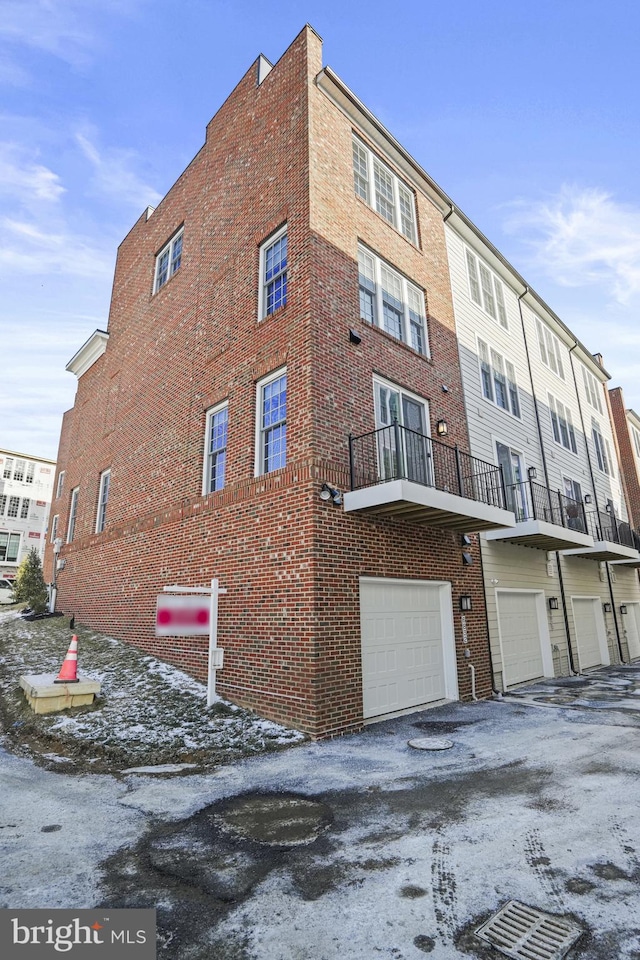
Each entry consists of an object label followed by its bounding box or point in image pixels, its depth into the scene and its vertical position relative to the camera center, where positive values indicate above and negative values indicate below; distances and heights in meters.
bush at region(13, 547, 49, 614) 16.31 +1.22
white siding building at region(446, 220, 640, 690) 11.80 +3.89
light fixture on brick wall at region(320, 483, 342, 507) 7.30 +1.77
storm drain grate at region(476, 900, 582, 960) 2.35 -1.56
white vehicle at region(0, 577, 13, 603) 22.06 +1.24
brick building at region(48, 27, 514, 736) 7.36 +3.42
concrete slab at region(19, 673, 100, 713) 6.79 -1.03
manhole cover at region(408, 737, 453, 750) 6.03 -1.57
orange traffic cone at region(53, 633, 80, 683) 7.30 -0.69
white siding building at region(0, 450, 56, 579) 37.69 +8.84
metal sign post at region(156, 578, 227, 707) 6.85 -0.02
